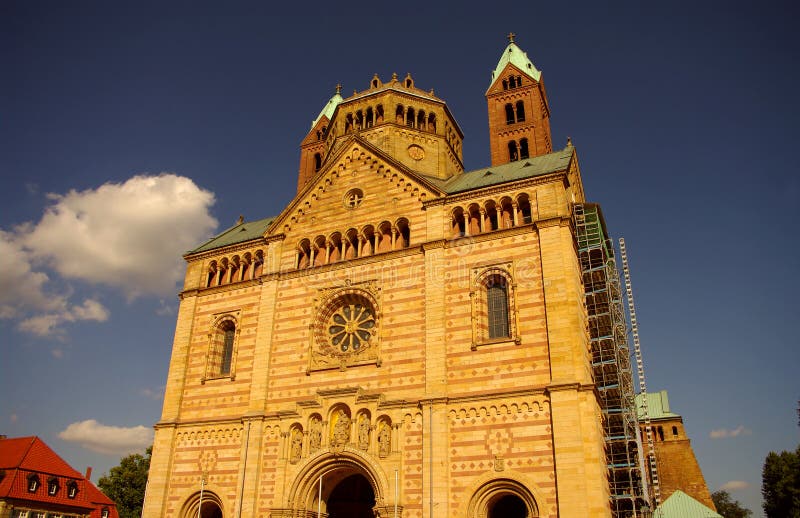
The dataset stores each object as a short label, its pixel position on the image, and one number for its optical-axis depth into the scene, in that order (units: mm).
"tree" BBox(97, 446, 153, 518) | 51781
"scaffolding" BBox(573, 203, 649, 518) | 27125
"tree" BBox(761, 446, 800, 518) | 43906
